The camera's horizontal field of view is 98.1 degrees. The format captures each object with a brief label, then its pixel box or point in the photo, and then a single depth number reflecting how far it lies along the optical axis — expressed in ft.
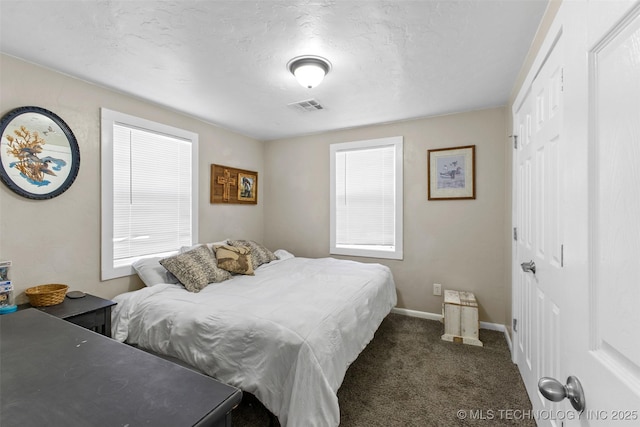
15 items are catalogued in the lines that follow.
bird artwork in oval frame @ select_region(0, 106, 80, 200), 6.47
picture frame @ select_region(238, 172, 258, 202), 13.24
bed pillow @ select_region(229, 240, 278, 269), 10.89
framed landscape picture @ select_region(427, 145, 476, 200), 10.46
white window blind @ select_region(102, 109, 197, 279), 8.38
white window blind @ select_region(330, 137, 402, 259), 11.80
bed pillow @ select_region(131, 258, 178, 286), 8.55
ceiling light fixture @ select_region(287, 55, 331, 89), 6.79
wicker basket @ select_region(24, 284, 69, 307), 6.38
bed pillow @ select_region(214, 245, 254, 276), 9.51
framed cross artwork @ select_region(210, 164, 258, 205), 11.96
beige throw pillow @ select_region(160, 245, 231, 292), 8.18
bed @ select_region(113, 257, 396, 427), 5.03
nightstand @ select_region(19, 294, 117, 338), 6.22
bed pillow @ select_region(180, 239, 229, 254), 9.73
